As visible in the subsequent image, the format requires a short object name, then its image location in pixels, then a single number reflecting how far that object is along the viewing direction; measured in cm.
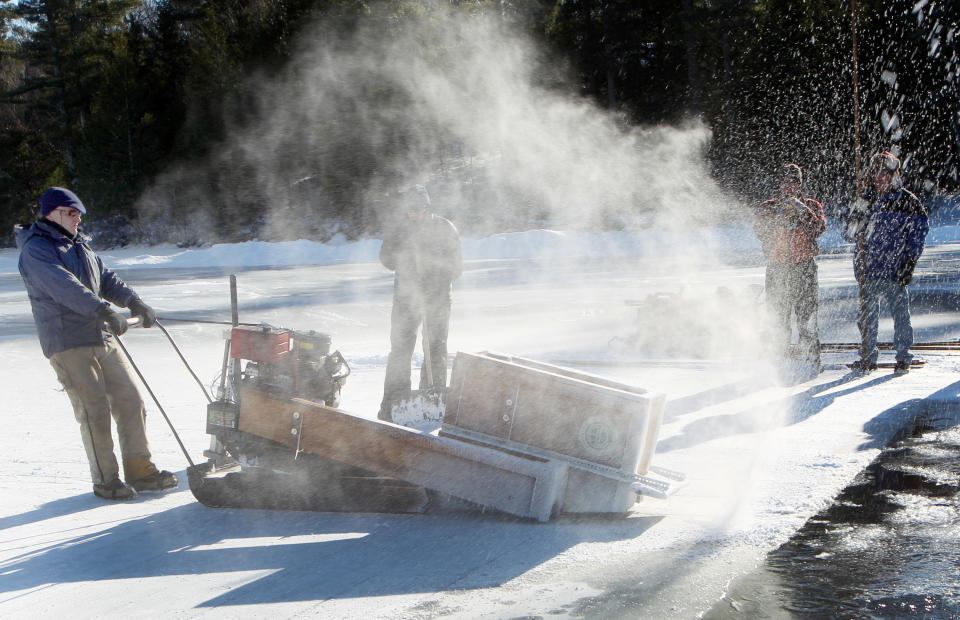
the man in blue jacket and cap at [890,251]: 697
